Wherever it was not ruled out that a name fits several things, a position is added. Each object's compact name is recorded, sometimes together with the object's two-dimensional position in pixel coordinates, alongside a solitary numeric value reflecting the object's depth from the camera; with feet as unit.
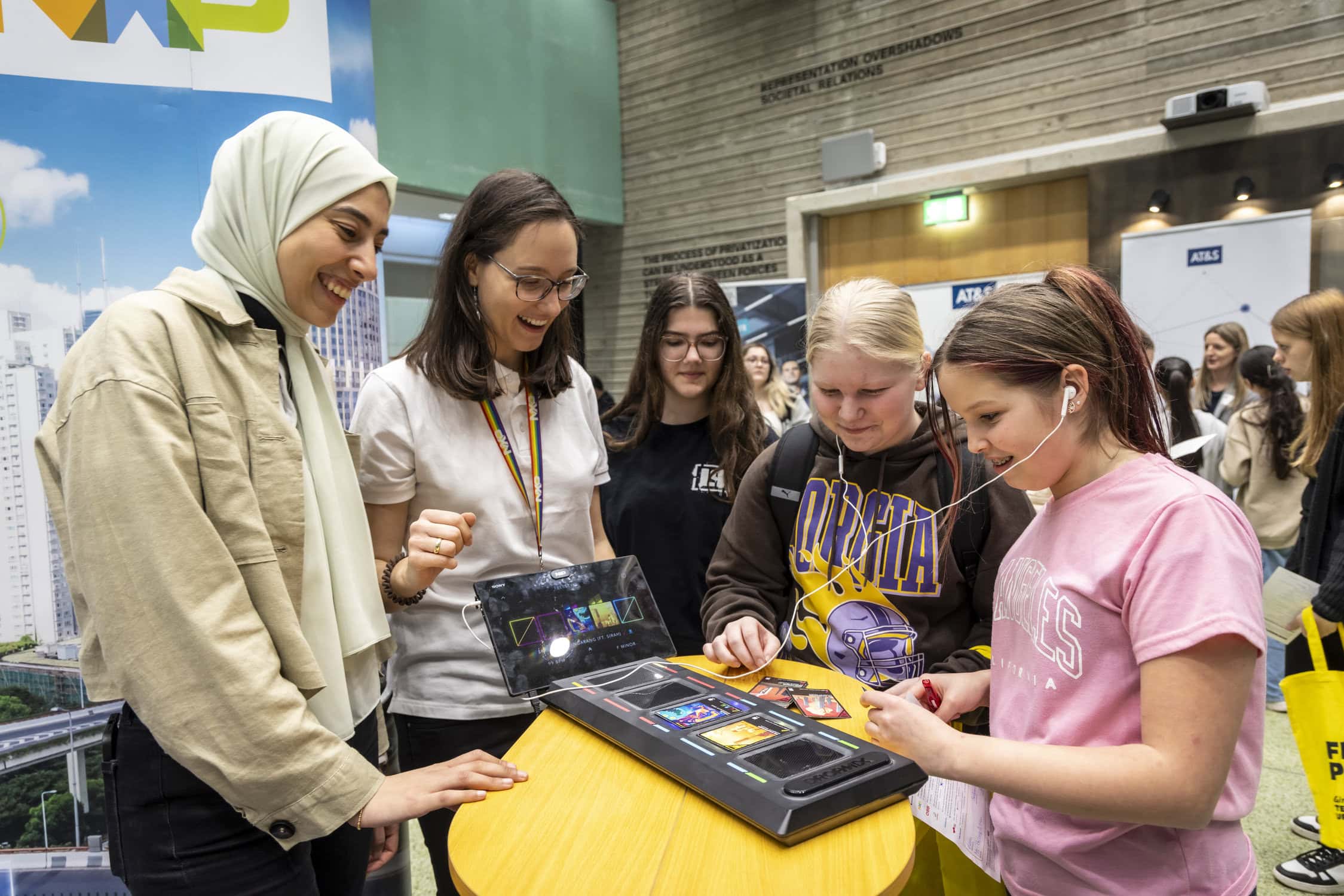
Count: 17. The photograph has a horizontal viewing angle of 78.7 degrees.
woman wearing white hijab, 3.11
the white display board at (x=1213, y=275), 15.78
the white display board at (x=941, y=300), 19.90
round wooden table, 2.76
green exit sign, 19.89
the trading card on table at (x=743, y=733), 3.44
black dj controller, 2.98
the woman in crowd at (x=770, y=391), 17.99
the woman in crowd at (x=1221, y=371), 15.69
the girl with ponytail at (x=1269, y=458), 12.76
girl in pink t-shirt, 2.82
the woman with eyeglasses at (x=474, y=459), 4.95
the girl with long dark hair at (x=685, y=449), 7.92
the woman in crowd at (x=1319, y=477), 8.59
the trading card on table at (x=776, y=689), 4.17
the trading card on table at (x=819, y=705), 4.02
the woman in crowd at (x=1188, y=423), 13.83
